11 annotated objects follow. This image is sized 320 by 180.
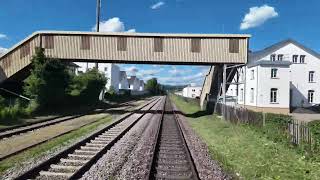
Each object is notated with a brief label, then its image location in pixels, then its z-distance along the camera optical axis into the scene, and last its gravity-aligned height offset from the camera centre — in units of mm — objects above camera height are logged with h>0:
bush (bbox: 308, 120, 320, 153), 7627 -1347
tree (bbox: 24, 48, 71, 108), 18674 +849
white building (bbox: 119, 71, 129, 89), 76357 +3770
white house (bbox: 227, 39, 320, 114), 28075 +1851
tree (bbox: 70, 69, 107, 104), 26521 +659
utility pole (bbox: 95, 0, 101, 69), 26199 +9213
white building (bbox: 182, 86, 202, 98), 76452 +456
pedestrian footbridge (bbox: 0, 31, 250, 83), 19442 +3734
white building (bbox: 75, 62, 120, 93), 59501 +5467
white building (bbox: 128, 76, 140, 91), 97010 +3907
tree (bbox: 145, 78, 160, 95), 101985 +2583
